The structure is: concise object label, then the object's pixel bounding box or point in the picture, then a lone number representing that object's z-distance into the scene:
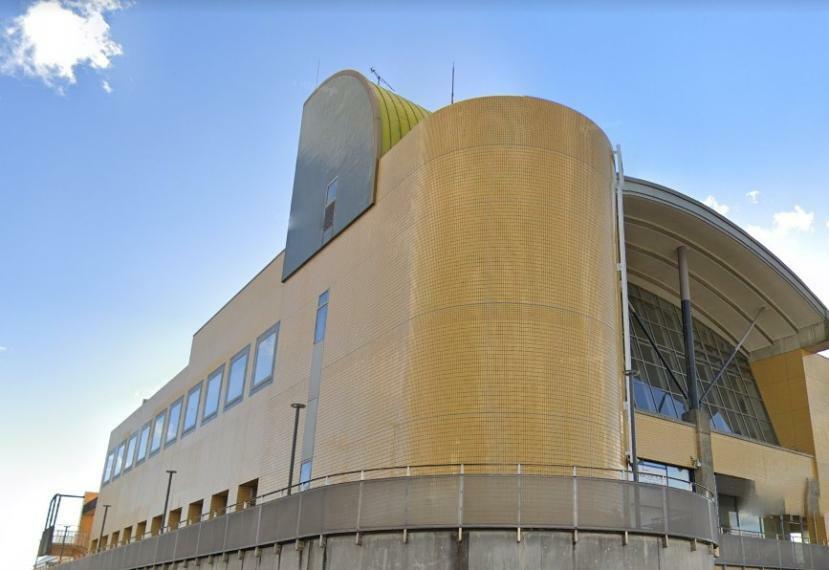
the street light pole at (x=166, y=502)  39.51
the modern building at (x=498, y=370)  18.33
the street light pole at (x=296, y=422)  25.16
